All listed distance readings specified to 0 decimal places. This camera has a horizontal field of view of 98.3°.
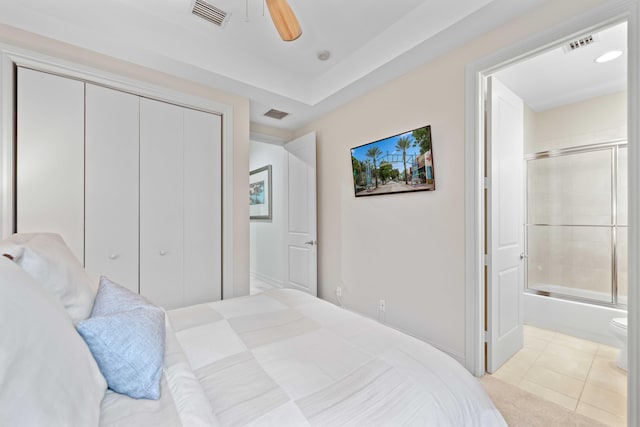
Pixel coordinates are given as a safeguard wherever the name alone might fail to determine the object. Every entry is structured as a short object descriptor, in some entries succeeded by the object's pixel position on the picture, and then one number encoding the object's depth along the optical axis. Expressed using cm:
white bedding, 75
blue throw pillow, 77
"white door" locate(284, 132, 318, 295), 342
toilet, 212
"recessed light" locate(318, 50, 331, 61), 253
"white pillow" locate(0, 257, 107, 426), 44
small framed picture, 481
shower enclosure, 301
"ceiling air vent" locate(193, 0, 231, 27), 193
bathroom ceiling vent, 187
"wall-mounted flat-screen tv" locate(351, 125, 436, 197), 233
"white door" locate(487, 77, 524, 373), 208
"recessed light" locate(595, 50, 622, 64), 230
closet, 192
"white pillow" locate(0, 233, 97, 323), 81
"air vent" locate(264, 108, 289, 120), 334
